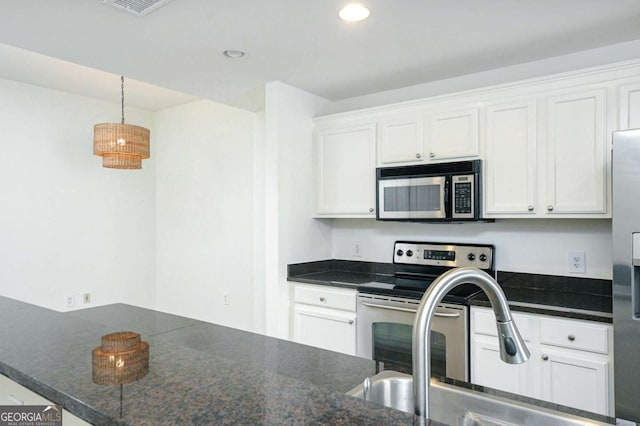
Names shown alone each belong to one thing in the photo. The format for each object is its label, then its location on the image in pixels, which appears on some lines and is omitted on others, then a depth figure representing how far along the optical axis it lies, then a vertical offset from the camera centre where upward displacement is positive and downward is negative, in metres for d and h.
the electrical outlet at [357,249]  3.72 -0.29
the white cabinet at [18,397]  0.87 -0.41
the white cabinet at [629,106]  2.32 +0.55
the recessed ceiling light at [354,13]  2.15 +0.98
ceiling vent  2.05 +0.97
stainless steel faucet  0.76 -0.20
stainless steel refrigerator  2.02 -0.26
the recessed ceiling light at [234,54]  2.71 +0.98
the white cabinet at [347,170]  3.30 +0.33
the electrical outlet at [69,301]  4.59 -0.88
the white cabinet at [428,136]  2.86 +0.52
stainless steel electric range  2.58 -0.57
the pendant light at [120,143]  3.50 +0.57
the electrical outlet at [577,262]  2.73 -0.29
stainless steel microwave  2.80 +0.15
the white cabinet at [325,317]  3.05 -0.72
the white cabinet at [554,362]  2.19 -0.76
